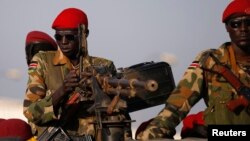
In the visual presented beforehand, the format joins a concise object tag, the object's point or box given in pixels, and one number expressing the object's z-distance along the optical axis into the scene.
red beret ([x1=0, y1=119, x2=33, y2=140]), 11.34
